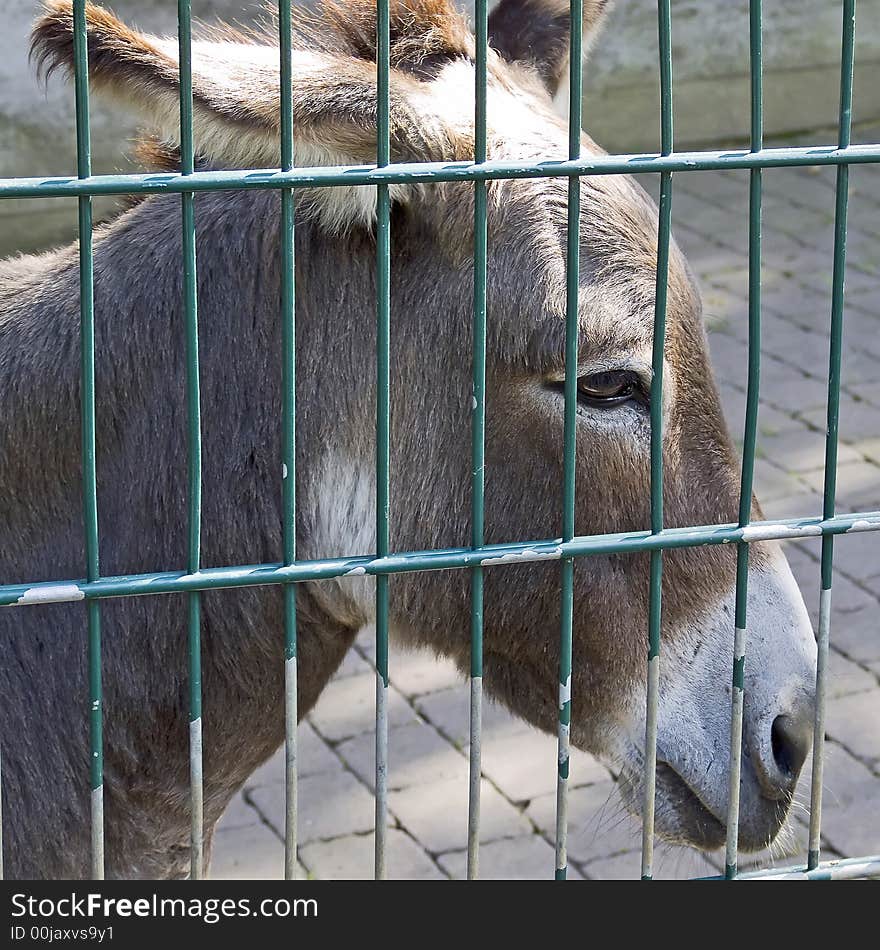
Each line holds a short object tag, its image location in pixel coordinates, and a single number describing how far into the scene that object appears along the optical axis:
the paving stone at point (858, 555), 4.99
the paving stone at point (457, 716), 4.30
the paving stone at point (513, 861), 3.74
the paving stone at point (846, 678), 4.38
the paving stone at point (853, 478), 5.35
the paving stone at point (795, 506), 5.23
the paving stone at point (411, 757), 4.11
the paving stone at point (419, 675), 4.51
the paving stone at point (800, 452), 5.59
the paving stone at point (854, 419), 5.82
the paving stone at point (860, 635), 4.57
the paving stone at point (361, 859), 3.74
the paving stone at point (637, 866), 3.60
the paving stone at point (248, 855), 3.72
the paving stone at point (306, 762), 4.16
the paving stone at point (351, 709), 4.34
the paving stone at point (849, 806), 3.80
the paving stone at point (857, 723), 4.16
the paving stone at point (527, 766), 4.07
